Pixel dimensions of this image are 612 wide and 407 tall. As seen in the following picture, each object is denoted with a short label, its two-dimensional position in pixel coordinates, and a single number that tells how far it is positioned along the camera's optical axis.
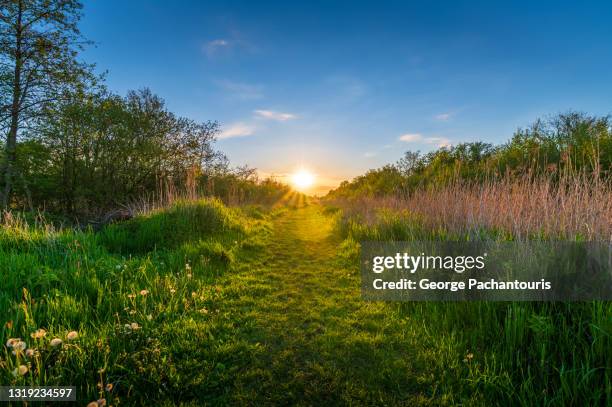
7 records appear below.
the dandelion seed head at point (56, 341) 1.91
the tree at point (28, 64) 12.12
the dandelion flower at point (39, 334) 1.99
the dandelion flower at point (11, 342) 1.80
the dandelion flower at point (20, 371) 1.63
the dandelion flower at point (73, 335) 2.03
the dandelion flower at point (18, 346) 1.75
